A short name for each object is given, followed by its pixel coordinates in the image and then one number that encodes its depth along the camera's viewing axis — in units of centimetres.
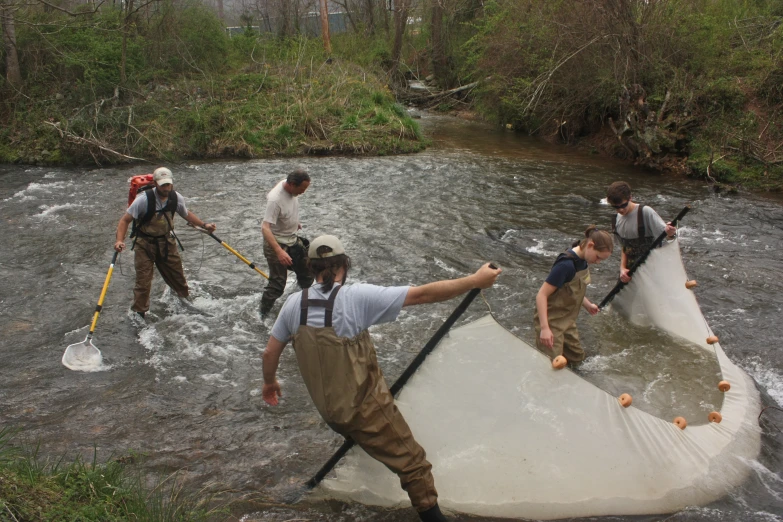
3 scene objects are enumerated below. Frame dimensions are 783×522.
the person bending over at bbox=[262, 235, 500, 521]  332
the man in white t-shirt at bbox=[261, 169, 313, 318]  653
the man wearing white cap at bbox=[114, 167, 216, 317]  653
